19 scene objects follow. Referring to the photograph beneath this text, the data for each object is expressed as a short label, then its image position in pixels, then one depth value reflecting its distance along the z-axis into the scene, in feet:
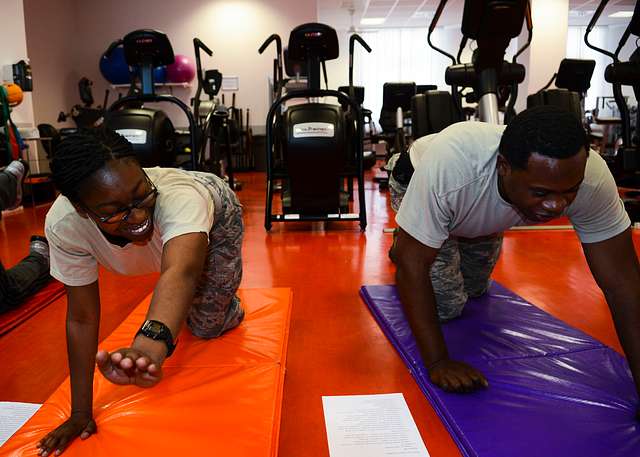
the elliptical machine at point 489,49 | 9.52
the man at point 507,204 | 3.99
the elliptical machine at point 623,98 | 12.62
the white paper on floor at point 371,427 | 4.35
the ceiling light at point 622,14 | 36.89
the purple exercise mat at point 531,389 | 4.19
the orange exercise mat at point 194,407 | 4.12
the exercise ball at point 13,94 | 16.74
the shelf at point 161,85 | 28.22
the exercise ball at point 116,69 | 26.66
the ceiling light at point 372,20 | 37.37
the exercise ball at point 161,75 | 27.08
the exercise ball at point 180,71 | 27.48
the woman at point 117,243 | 3.12
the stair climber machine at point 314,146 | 12.15
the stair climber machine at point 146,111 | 12.28
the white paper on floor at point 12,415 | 4.77
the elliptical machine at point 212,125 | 15.06
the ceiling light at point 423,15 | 35.50
